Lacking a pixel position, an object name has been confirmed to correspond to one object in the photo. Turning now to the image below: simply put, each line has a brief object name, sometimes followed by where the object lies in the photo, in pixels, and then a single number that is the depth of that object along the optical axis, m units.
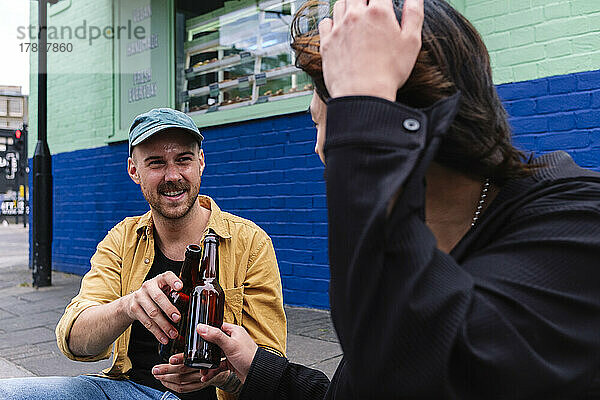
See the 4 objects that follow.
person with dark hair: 0.87
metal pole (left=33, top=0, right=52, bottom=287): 7.82
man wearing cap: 1.69
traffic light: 25.68
